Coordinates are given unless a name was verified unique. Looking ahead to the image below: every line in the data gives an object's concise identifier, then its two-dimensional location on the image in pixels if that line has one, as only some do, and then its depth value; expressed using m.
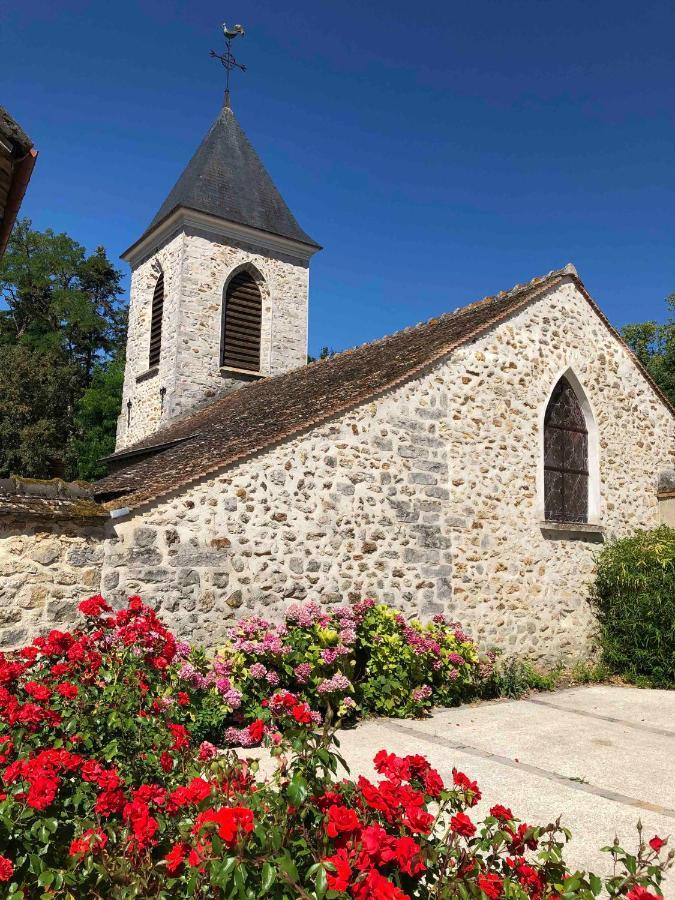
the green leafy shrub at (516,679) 7.94
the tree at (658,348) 23.51
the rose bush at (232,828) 1.99
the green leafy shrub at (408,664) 6.74
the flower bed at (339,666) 5.86
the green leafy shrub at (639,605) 8.67
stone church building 6.00
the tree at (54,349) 24.31
